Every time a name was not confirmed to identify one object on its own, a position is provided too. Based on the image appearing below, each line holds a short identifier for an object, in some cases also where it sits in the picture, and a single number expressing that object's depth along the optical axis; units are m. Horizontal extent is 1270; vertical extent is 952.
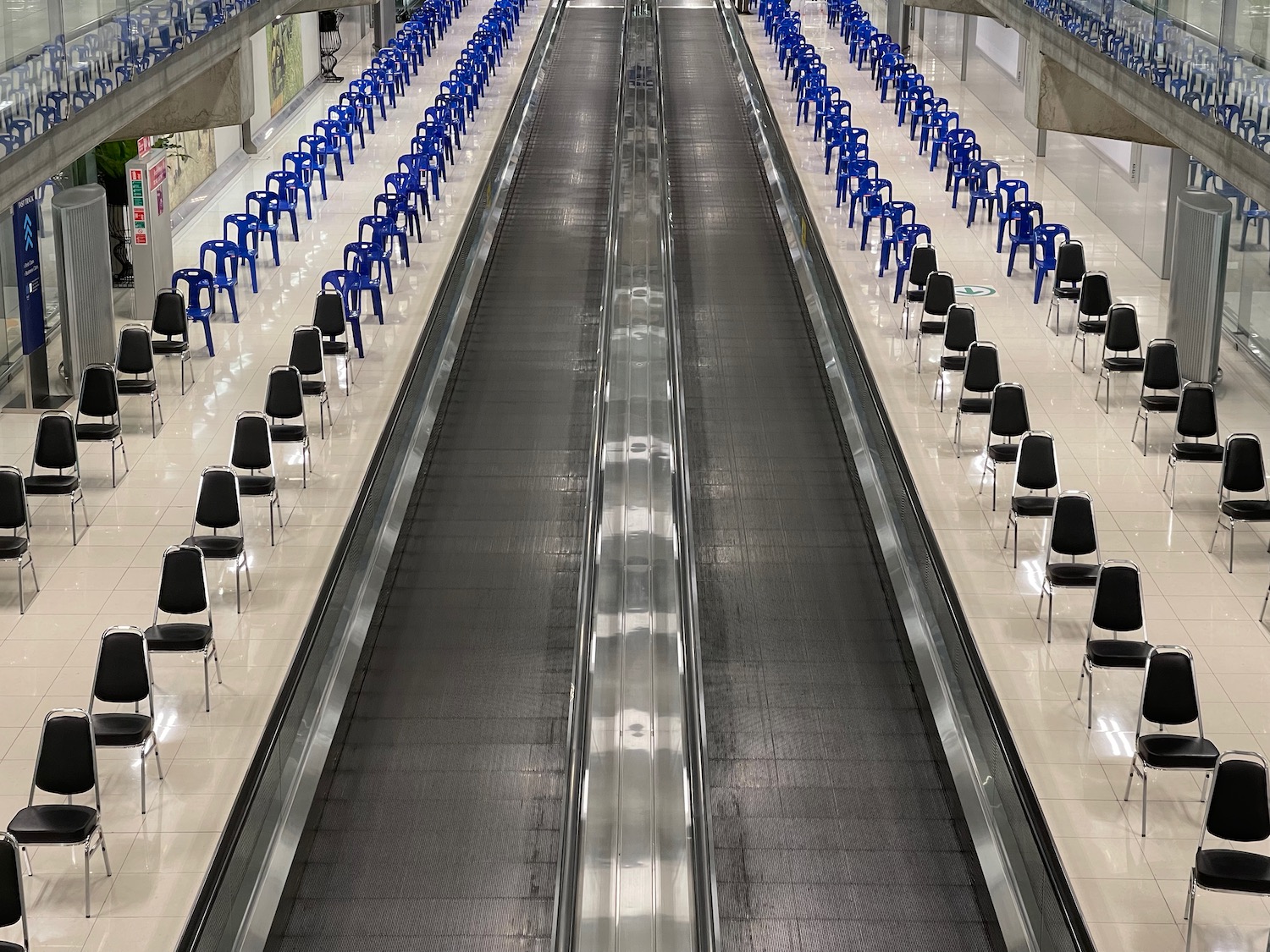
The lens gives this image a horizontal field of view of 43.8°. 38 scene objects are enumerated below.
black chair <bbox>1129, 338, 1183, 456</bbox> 12.34
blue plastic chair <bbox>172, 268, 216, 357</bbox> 14.88
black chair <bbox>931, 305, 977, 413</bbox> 13.39
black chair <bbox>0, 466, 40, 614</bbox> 9.89
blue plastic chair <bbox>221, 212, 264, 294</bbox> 16.48
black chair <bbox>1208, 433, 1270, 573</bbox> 10.34
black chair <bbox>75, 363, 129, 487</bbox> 11.92
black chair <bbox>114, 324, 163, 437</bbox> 12.95
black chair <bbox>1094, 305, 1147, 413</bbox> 13.44
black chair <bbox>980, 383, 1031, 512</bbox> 11.39
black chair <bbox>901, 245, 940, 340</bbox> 15.22
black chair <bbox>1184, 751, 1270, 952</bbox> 6.68
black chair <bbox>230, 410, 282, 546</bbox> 10.84
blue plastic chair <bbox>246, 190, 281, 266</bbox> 17.44
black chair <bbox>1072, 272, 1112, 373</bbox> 14.41
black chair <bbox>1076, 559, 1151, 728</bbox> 8.51
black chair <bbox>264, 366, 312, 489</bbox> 11.84
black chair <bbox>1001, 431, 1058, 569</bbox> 10.43
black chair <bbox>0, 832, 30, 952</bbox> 6.23
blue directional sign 13.08
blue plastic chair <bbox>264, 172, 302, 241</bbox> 18.70
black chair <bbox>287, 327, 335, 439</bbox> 12.90
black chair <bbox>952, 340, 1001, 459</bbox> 12.39
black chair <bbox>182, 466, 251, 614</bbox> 10.00
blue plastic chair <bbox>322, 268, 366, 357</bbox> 15.08
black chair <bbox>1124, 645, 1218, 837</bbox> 7.51
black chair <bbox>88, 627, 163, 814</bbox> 7.91
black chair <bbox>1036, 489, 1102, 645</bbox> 9.47
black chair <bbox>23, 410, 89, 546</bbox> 10.74
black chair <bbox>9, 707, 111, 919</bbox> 7.17
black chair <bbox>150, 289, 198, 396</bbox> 13.83
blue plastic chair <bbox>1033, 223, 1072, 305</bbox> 16.22
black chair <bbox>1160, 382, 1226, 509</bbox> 11.36
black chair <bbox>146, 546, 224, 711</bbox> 8.86
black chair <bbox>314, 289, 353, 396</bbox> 13.78
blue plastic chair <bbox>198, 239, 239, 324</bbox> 15.68
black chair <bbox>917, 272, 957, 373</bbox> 14.30
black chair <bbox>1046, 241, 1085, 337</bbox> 15.52
